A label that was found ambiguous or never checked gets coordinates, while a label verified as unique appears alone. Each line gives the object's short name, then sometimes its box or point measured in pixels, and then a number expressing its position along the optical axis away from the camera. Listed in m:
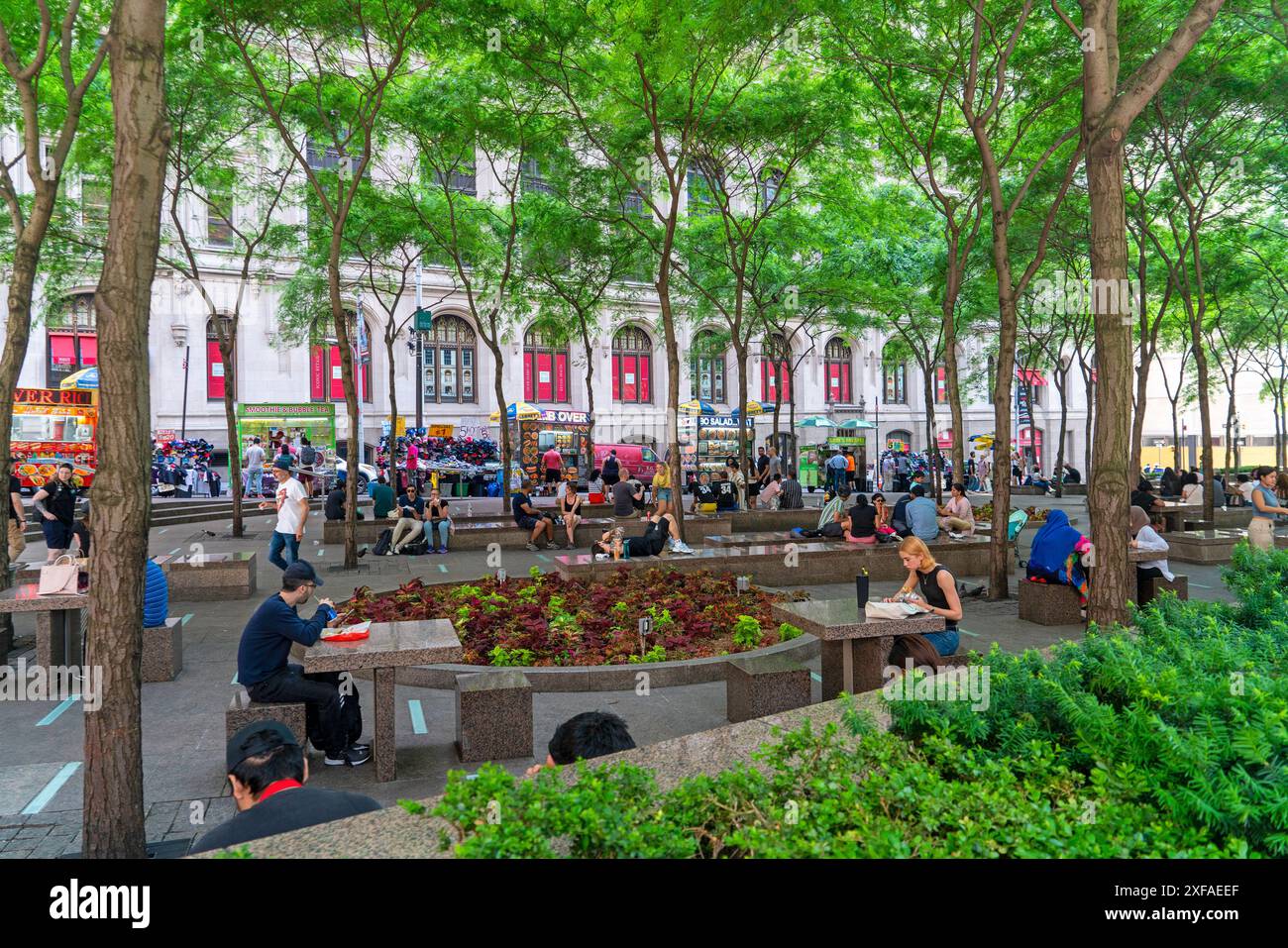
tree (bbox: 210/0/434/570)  14.77
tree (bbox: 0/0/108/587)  10.23
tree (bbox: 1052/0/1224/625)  8.05
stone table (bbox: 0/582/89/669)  9.05
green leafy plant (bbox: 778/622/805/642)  9.85
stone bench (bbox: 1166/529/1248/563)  17.36
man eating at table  6.41
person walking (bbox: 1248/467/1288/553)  13.31
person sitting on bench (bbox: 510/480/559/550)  20.30
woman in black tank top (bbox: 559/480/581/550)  20.69
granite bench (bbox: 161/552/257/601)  13.73
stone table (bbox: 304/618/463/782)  6.24
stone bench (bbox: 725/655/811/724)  7.42
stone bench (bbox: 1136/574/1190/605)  11.79
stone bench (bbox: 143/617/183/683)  8.96
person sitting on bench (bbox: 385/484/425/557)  19.27
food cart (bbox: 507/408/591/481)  35.12
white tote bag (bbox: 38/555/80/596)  8.98
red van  39.06
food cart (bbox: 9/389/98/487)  28.05
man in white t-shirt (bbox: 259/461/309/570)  14.34
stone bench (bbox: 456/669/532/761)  6.75
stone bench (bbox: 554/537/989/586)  14.41
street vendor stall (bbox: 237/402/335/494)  30.02
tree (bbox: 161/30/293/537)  17.17
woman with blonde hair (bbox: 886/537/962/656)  7.56
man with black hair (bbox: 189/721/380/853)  3.57
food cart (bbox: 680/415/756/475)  39.50
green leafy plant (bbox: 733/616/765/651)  9.61
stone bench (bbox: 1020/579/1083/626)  11.31
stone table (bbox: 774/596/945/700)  7.13
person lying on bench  14.52
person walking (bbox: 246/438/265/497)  31.73
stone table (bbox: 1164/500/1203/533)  20.64
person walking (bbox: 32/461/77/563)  15.12
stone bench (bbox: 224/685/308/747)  6.20
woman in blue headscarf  11.39
